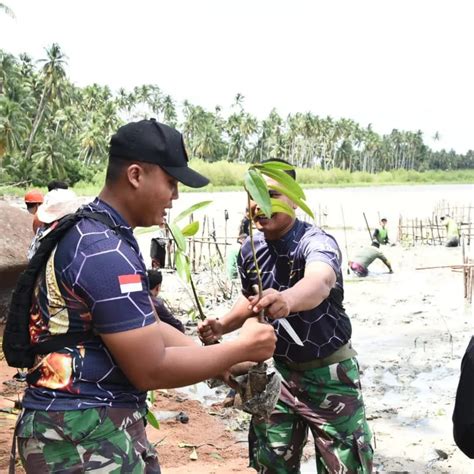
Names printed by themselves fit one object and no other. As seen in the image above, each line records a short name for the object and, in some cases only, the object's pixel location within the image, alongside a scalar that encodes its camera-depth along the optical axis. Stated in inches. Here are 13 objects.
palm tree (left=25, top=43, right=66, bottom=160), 1728.6
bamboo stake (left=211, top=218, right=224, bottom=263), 482.2
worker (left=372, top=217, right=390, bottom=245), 758.5
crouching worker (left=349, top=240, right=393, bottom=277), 549.0
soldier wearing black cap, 59.9
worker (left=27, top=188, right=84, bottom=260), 123.4
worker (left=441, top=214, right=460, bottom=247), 732.0
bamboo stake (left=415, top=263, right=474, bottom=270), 388.0
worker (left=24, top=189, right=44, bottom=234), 236.3
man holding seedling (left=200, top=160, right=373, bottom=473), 107.3
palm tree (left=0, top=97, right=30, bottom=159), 1370.6
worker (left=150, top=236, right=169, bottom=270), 429.8
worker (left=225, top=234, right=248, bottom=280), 398.6
